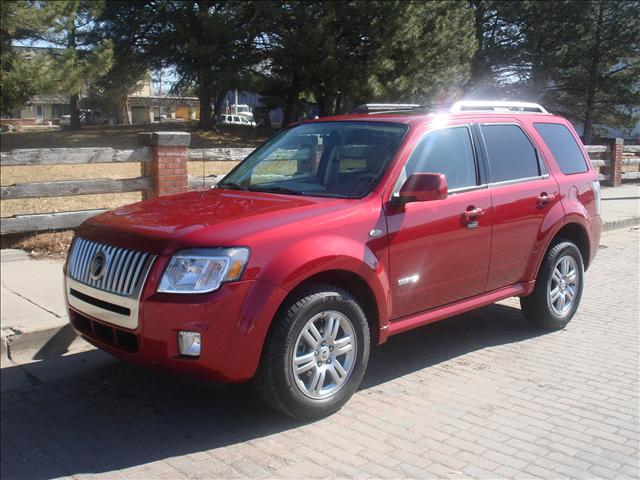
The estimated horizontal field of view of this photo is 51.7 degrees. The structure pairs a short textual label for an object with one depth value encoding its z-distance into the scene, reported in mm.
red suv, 3717
